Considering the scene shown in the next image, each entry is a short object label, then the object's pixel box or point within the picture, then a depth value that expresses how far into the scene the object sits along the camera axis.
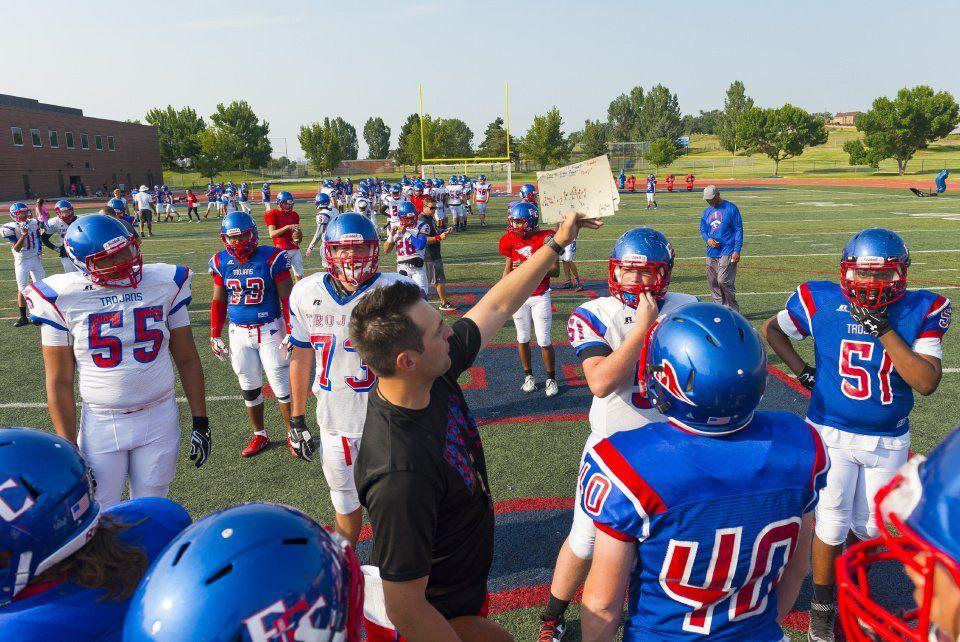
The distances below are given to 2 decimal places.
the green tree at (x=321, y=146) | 80.75
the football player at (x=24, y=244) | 11.37
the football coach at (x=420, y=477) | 1.81
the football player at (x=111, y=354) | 3.70
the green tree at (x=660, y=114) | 100.62
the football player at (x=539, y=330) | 7.16
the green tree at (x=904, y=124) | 57.81
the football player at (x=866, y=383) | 3.39
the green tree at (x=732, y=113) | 86.09
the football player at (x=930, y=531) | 1.02
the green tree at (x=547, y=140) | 72.31
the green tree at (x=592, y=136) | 83.50
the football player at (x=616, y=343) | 3.15
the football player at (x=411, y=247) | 10.76
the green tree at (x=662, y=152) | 63.78
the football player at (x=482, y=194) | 25.20
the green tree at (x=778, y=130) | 67.12
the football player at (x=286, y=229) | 10.96
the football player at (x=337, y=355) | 3.94
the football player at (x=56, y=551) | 1.50
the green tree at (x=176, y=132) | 81.31
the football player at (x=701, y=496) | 1.78
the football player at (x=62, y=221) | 12.88
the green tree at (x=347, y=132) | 135.62
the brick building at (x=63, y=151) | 52.10
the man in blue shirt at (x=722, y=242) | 9.59
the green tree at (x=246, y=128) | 82.96
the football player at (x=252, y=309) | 6.06
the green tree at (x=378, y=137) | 137.75
